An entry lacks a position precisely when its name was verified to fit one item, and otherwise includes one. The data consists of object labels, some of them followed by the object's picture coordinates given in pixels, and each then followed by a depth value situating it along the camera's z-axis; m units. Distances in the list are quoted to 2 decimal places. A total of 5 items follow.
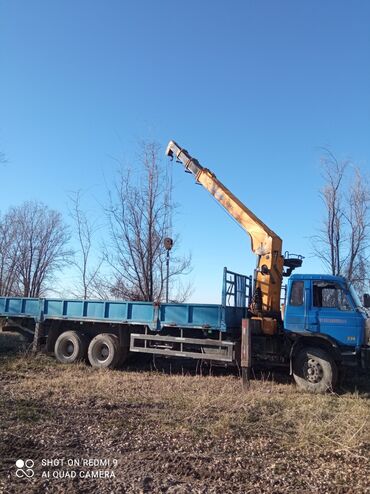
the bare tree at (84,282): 24.36
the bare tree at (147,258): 21.34
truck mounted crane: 11.19
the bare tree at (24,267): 45.06
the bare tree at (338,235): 20.70
